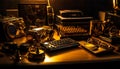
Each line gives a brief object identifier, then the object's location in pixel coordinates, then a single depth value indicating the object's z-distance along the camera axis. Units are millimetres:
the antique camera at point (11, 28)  1475
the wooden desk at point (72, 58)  1175
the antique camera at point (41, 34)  1475
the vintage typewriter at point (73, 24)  1604
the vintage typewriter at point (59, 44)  1309
